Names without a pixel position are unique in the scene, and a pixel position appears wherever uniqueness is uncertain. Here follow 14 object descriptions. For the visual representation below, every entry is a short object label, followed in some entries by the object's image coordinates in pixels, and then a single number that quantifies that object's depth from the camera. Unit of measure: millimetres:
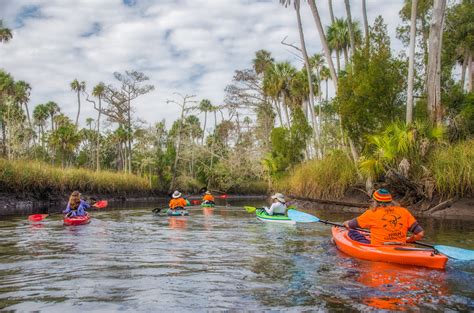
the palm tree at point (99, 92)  53125
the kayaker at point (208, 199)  27000
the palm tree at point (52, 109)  59869
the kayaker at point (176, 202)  20397
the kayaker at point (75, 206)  15039
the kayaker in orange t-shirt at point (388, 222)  8234
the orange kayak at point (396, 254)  7496
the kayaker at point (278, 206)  15547
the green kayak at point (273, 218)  15277
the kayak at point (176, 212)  19109
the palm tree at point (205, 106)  68625
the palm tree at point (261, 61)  47531
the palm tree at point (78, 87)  57406
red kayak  14609
